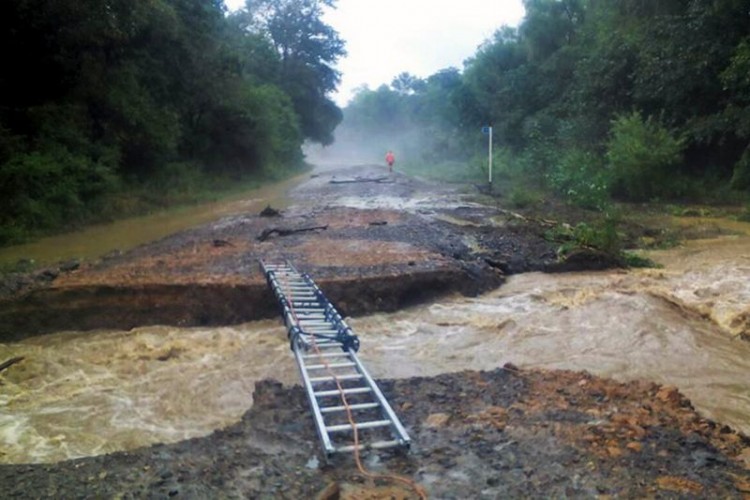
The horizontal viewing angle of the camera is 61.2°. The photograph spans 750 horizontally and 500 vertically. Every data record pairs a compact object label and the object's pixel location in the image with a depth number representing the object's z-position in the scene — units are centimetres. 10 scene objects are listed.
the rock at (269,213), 1524
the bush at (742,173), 1623
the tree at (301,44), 4359
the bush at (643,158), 1716
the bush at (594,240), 989
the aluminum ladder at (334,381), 382
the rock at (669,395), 440
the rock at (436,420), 408
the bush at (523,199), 1722
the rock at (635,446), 357
